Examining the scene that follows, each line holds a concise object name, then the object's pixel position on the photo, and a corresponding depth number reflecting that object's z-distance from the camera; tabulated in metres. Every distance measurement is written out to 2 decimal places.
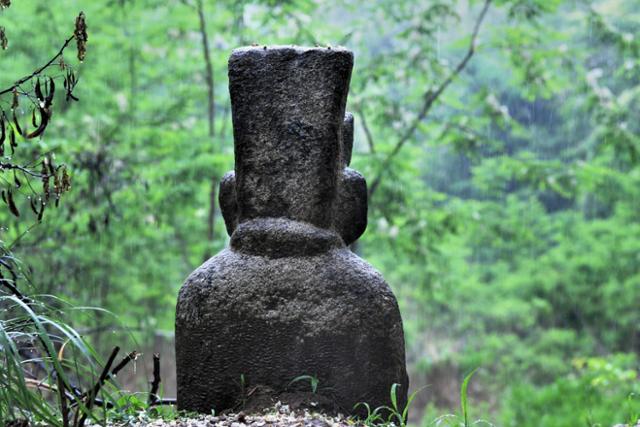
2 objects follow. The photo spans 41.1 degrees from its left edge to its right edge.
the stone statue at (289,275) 3.21
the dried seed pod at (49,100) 2.90
